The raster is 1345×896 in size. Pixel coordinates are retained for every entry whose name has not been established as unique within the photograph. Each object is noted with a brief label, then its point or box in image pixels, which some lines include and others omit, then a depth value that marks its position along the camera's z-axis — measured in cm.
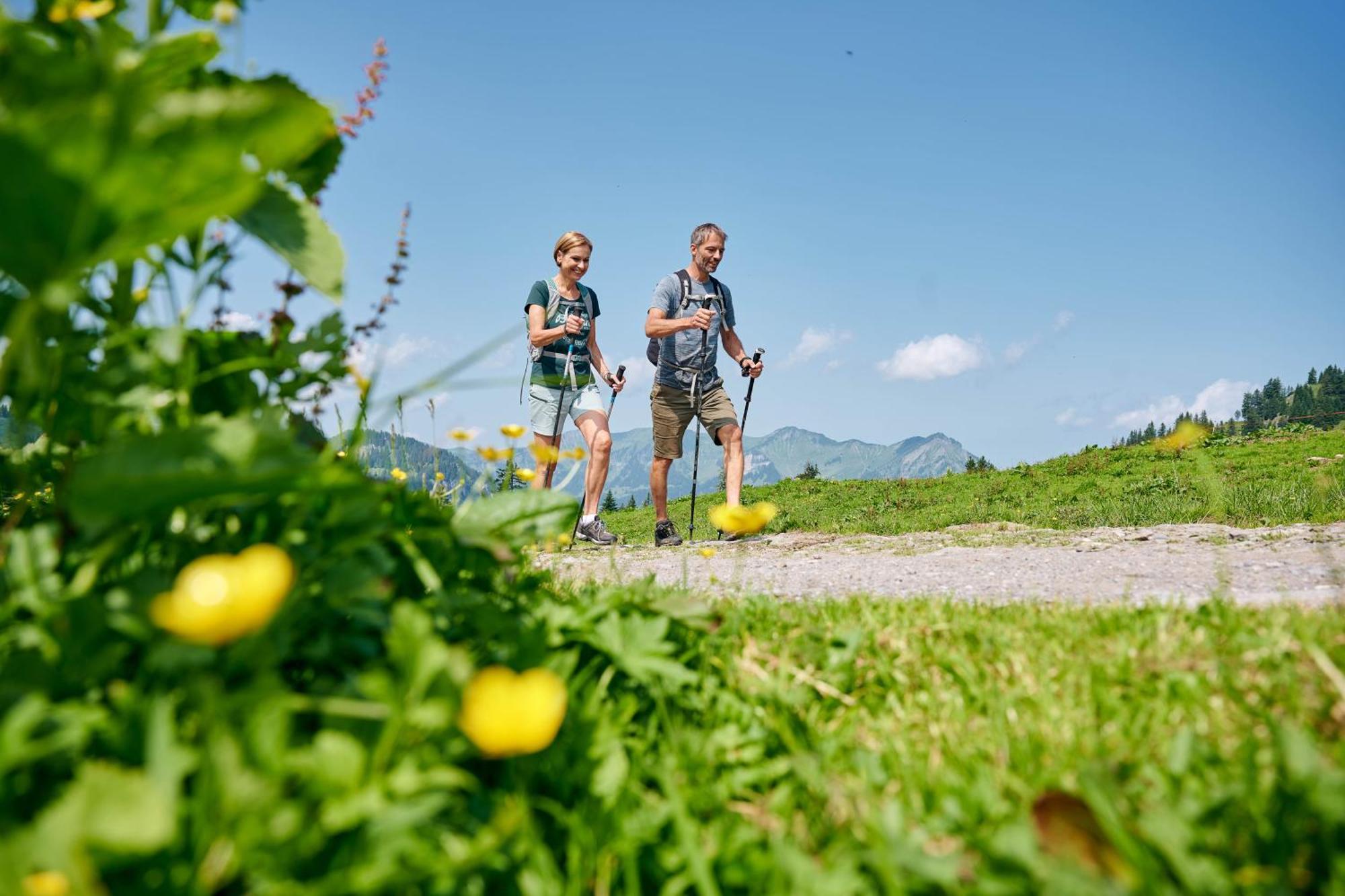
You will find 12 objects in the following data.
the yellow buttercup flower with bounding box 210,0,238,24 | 161
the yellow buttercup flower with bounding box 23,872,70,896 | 96
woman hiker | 805
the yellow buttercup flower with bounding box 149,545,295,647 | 98
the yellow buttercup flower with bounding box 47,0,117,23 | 147
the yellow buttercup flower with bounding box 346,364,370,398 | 206
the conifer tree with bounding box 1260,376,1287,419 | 16275
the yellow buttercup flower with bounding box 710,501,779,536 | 219
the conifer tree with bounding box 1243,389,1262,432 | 16722
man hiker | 840
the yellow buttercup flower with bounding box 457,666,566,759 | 112
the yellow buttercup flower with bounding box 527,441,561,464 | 242
